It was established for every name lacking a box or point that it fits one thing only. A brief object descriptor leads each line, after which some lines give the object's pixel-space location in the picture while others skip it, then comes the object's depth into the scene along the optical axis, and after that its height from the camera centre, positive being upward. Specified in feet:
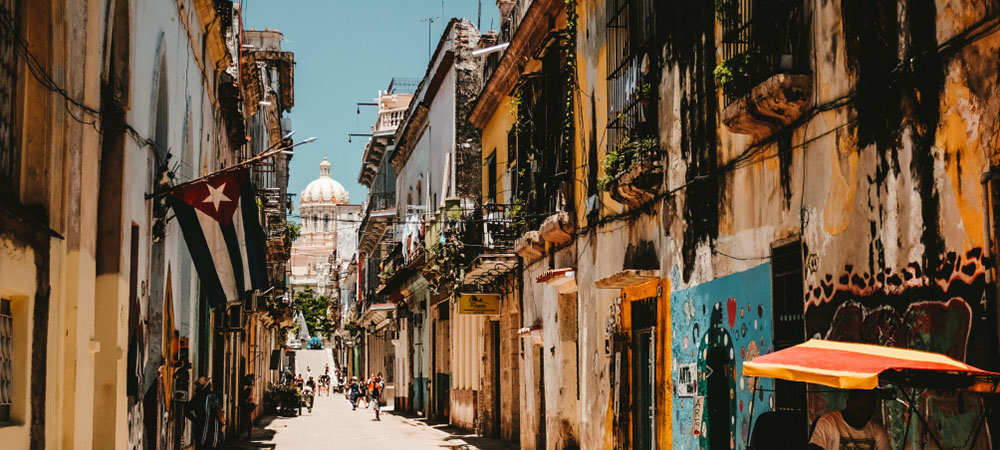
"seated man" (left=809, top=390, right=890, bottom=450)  22.67 -1.58
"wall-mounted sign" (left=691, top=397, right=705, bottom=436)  37.24 -2.20
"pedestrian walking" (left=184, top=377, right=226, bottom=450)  51.83 -2.71
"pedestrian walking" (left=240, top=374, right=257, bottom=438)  92.38 -3.42
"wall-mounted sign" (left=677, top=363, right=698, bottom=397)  38.22 -1.11
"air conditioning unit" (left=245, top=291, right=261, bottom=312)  90.56 +3.71
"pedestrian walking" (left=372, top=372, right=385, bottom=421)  116.78 -4.33
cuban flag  39.99 +4.13
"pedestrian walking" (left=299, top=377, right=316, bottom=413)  149.69 -5.68
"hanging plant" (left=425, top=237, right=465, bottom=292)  80.69 +5.82
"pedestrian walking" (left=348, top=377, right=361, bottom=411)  148.80 -5.27
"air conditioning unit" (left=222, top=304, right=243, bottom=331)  73.97 +2.21
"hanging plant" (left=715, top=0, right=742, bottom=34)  32.99 +8.94
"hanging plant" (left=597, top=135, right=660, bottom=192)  42.63 +6.87
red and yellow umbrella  19.58 -0.40
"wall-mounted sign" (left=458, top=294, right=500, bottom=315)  81.00 +2.90
